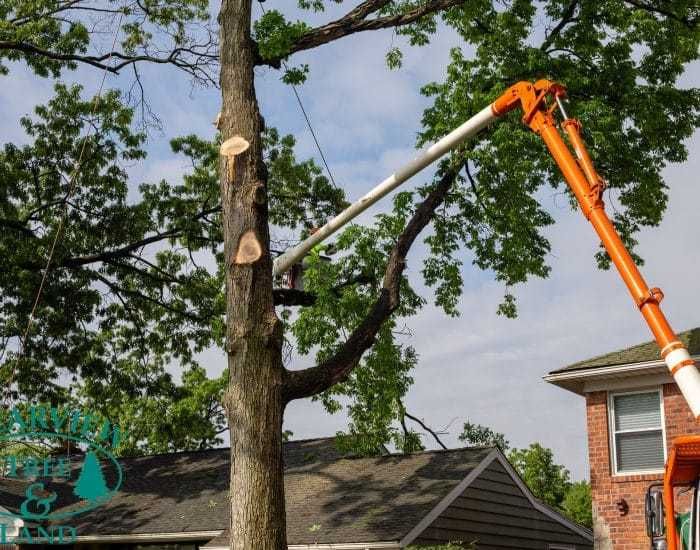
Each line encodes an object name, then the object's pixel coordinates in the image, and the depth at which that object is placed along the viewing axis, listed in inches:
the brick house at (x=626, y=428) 647.1
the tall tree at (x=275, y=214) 441.7
